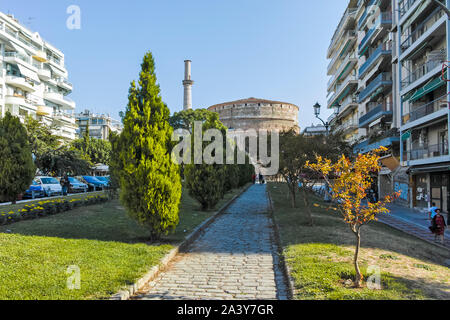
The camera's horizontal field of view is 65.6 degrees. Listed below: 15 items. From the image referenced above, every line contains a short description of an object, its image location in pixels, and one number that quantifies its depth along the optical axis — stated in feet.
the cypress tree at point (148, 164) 27.07
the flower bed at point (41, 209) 31.04
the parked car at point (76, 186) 80.46
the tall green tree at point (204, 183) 51.34
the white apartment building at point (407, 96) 63.87
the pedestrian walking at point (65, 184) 67.97
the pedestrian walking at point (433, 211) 38.35
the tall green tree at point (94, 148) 157.19
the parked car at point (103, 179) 103.50
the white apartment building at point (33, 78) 114.11
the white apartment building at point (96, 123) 269.89
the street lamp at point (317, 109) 65.92
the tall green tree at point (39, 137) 86.28
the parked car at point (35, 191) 63.02
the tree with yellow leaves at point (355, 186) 18.81
